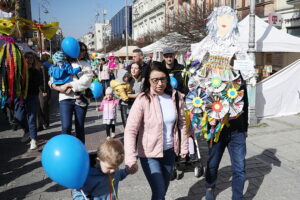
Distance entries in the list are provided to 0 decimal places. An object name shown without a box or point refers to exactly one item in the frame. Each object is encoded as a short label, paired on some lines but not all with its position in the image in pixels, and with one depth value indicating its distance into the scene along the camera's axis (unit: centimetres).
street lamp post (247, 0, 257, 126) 675
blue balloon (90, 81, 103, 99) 424
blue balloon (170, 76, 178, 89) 398
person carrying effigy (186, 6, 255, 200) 296
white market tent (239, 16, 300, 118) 746
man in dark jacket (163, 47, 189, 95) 423
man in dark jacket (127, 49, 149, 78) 483
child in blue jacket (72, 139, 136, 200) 208
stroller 402
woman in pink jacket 247
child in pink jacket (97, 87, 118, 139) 597
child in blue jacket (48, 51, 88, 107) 389
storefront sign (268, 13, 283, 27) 1128
